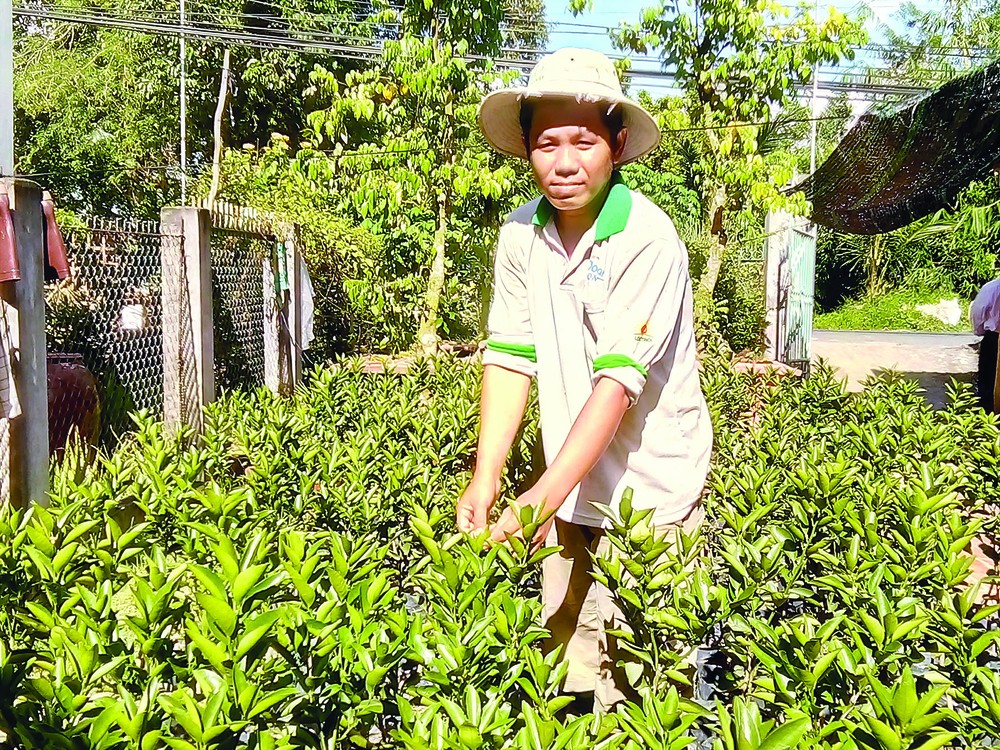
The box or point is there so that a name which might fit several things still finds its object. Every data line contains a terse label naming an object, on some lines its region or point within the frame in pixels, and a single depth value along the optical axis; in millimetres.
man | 2154
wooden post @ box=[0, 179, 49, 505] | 3717
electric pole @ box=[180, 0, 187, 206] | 16312
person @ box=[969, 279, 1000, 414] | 8562
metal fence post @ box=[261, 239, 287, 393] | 7367
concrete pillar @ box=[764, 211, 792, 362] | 11867
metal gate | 11898
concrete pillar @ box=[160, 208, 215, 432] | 5289
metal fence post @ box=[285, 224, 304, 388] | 7929
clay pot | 5121
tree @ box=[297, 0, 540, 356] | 8914
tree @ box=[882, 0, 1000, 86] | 14953
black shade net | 7473
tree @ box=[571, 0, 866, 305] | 9305
